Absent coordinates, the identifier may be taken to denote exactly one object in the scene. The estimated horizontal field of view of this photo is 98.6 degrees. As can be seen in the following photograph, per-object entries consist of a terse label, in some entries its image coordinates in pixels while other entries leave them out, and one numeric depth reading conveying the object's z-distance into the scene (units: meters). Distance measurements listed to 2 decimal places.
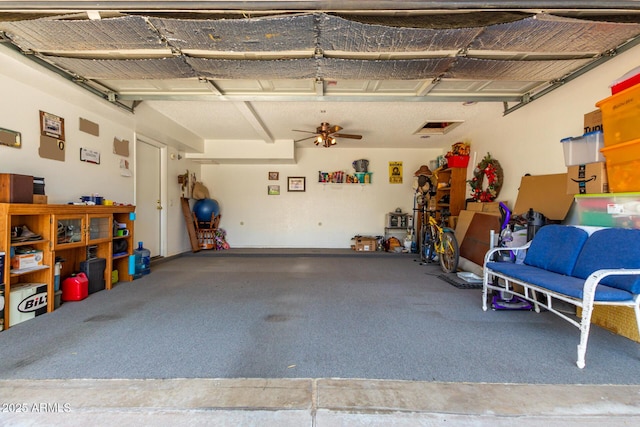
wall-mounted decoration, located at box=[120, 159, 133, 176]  4.38
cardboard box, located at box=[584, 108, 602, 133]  2.64
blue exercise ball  6.84
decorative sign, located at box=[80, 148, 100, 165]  3.68
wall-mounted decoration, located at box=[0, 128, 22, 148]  2.75
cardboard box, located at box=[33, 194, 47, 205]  2.77
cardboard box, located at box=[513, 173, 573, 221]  3.15
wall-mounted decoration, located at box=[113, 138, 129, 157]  4.26
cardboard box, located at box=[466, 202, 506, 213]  4.36
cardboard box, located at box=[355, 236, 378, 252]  7.05
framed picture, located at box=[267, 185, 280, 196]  7.57
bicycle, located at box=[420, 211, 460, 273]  4.57
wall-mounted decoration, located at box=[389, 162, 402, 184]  7.44
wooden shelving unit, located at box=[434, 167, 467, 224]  5.58
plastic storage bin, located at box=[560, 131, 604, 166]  2.60
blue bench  1.87
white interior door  4.98
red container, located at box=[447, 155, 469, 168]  5.48
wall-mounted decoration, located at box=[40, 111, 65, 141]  3.14
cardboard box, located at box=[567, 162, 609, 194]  2.52
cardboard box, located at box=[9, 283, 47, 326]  2.49
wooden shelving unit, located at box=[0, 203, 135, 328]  2.43
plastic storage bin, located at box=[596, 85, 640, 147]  2.15
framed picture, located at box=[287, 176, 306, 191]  7.52
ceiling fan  5.12
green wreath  4.48
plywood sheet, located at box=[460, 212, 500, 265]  4.18
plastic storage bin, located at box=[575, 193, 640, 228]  2.27
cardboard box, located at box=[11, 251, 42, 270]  2.59
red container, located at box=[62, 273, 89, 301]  3.14
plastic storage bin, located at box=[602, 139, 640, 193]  2.19
